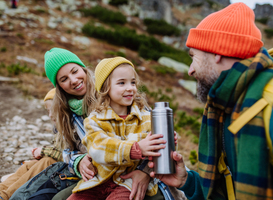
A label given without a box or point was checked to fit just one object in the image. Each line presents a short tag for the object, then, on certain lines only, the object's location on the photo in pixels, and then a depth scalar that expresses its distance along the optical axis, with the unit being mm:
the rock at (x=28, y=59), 10652
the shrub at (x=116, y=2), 25806
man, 1216
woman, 2721
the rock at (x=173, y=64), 15734
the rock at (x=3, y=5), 17128
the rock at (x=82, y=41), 15844
